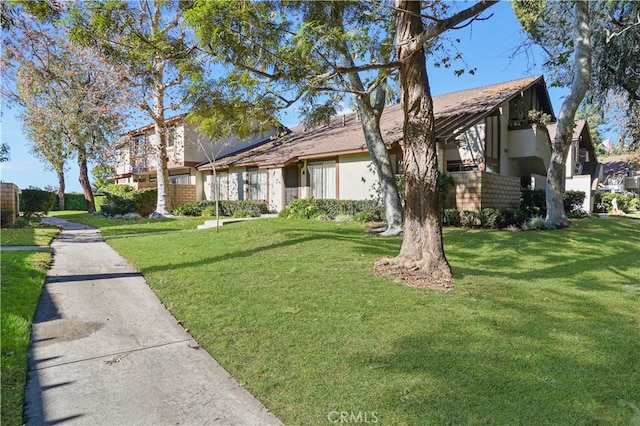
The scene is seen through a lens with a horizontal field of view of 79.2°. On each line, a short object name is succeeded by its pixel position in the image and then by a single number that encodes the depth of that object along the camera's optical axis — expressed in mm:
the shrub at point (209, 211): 21992
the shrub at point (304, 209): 16641
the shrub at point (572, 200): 17203
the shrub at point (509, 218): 12666
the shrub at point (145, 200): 20375
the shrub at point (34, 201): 17203
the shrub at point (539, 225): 12344
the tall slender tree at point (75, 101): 19891
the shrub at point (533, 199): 16391
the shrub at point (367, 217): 14555
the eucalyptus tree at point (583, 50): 12531
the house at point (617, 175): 32719
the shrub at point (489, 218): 12438
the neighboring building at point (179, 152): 23266
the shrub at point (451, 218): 13102
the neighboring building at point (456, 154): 14117
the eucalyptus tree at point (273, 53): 6691
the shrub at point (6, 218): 13086
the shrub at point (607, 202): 25141
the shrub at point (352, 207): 14664
